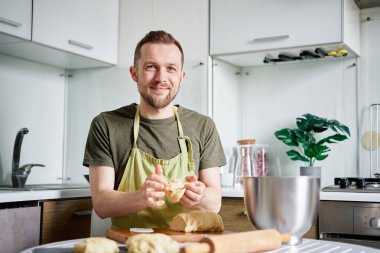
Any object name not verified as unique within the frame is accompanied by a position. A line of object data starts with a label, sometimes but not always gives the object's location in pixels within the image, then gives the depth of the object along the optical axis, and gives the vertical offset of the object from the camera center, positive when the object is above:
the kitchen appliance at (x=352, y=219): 1.96 -0.27
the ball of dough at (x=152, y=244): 0.92 -0.18
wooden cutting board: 1.13 -0.20
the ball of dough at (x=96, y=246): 0.92 -0.18
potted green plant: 2.42 +0.06
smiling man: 1.54 +0.01
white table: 1.01 -0.21
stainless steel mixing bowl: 1.06 -0.11
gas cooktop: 2.07 -0.15
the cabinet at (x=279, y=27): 2.25 +0.57
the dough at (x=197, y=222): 1.23 -0.18
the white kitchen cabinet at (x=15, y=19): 2.11 +0.54
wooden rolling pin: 0.91 -0.18
